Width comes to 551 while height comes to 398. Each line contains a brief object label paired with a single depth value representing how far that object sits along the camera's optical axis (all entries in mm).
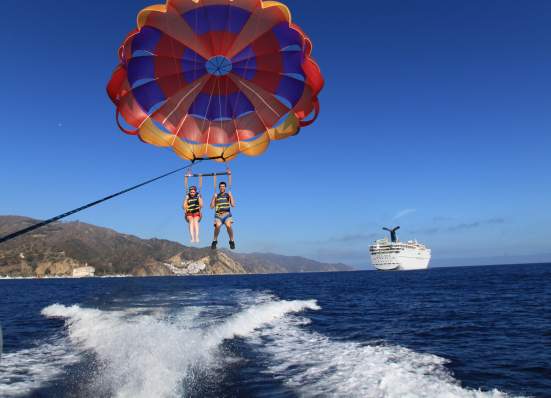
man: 15273
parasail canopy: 13680
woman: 14961
